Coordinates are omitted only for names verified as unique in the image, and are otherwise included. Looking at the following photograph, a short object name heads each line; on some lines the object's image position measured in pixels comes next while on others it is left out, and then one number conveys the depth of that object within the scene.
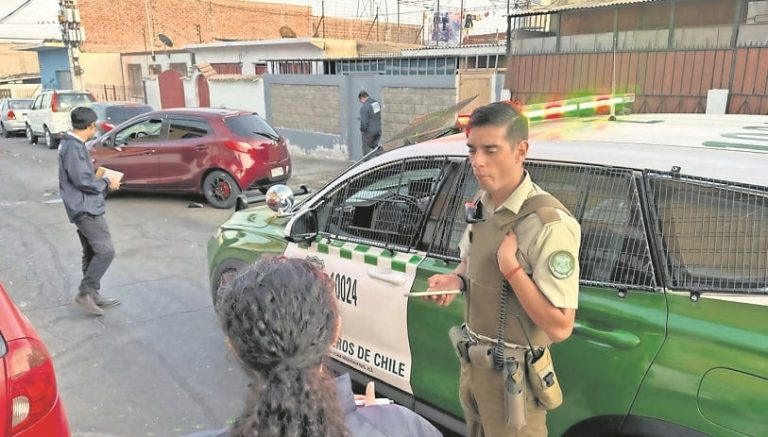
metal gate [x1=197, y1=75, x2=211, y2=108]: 19.20
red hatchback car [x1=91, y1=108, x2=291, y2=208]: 8.69
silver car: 20.23
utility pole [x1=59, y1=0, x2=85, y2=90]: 26.62
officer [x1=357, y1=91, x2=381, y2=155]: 11.35
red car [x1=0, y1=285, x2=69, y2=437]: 2.07
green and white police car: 1.76
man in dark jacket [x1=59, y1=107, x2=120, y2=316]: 4.48
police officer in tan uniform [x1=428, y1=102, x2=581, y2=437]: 1.68
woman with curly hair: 1.02
